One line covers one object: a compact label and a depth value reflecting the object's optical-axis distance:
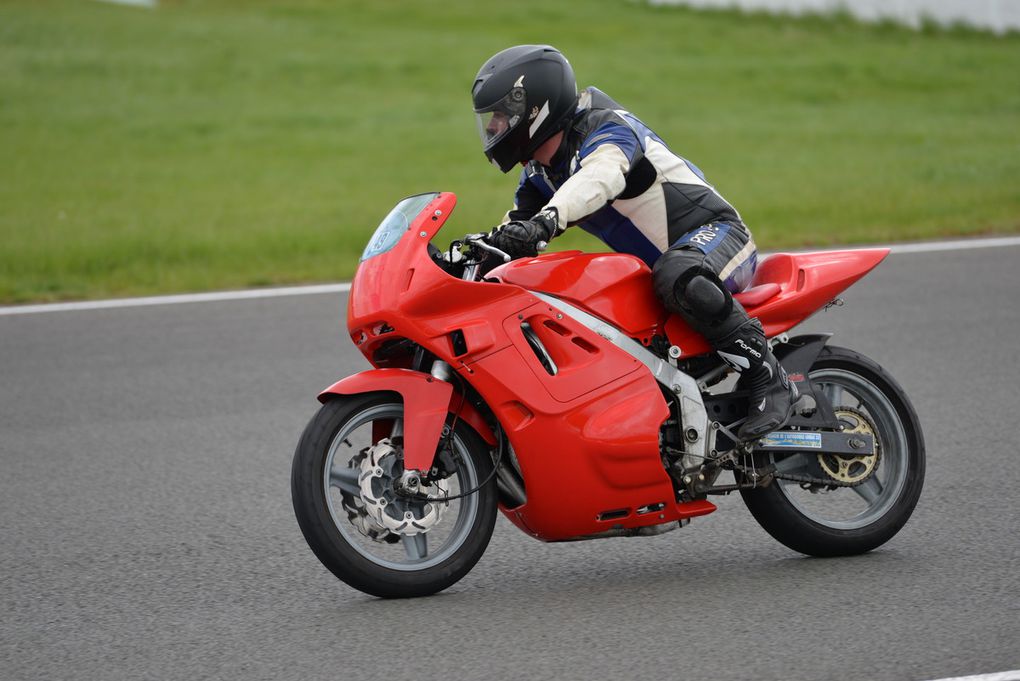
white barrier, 49.87
